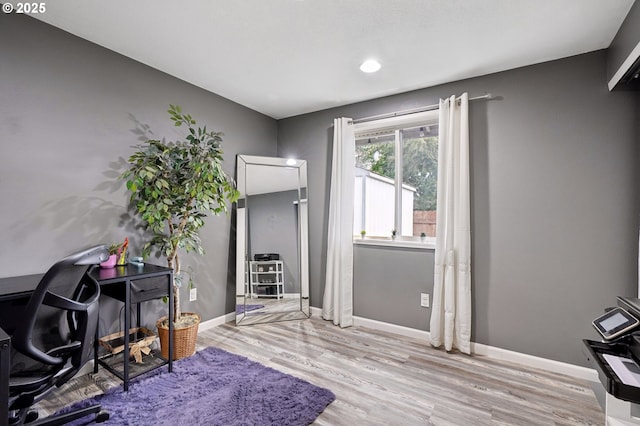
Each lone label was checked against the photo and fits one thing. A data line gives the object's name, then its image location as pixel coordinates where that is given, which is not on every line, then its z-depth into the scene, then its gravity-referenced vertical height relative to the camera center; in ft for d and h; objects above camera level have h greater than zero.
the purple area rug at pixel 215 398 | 5.73 -3.92
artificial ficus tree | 7.51 +0.78
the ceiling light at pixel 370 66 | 8.08 +4.24
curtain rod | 8.68 +3.55
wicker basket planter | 8.00 -3.40
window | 9.93 +1.46
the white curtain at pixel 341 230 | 10.82 -0.50
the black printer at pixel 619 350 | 3.45 -1.89
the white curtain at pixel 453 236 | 8.61 -0.58
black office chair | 4.08 -2.01
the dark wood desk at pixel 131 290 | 6.49 -1.77
